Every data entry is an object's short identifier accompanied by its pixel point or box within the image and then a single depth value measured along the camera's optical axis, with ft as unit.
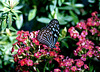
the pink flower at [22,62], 8.18
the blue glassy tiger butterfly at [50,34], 8.34
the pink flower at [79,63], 8.36
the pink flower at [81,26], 10.15
